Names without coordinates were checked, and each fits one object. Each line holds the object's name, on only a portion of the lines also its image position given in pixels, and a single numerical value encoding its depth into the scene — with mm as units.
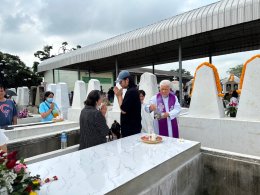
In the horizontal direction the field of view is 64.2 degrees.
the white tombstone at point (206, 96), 4859
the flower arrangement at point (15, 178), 1190
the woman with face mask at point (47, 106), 5145
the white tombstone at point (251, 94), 4238
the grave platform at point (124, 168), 1622
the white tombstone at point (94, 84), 7840
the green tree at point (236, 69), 43906
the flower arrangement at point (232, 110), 5678
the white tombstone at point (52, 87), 10905
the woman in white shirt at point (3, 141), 1812
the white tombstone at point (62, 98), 9539
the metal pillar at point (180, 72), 10644
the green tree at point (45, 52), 33844
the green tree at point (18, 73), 25167
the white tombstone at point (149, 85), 6520
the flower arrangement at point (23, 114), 8560
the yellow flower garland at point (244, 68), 4246
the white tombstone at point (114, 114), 6871
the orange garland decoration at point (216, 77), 4832
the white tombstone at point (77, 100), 8161
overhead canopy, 7871
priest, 3539
